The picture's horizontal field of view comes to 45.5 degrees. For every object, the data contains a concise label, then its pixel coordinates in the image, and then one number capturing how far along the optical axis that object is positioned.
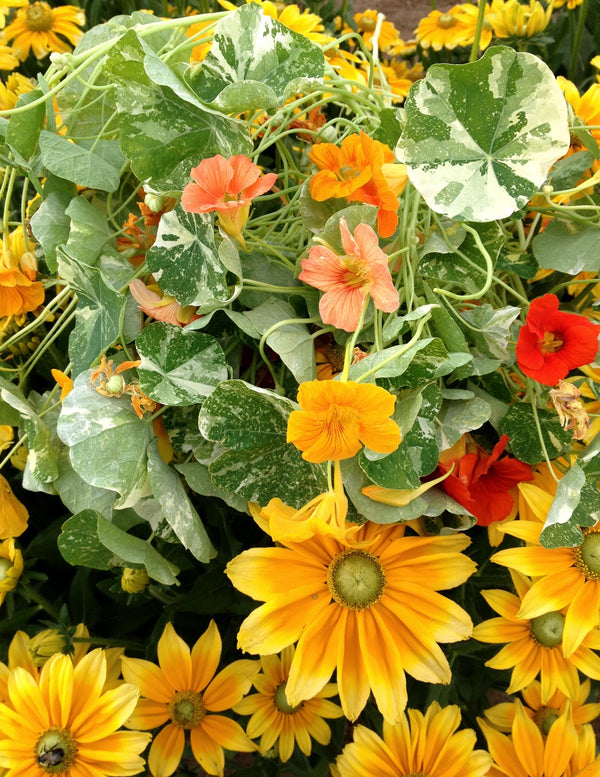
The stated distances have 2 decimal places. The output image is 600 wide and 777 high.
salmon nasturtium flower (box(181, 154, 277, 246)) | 0.45
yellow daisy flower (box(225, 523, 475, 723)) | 0.52
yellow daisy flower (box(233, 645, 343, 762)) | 0.73
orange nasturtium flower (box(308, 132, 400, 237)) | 0.48
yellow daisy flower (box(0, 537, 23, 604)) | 0.70
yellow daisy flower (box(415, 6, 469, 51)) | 1.42
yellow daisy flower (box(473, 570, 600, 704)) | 0.65
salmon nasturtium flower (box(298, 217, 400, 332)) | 0.44
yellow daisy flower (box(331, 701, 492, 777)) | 0.65
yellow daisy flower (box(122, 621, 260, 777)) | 0.69
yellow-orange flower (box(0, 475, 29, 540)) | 0.64
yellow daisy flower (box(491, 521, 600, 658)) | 0.57
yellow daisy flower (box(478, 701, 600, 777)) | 0.66
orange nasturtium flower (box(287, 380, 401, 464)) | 0.39
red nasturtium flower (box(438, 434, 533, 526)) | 0.51
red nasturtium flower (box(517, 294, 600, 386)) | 0.49
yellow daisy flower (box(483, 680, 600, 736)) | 0.73
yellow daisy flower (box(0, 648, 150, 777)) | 0.61
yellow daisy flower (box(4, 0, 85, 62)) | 1.39
